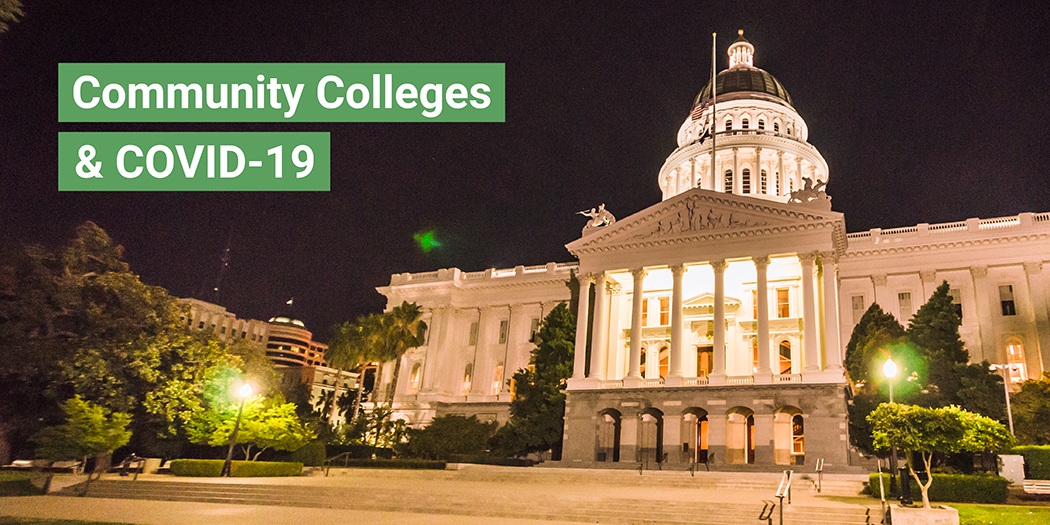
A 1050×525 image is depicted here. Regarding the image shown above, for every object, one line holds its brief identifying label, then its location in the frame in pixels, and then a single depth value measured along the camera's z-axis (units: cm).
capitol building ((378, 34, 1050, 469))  4091
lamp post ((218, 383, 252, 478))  3120
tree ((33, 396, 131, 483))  2988
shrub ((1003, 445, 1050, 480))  2491
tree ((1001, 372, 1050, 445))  3534
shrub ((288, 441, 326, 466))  3956
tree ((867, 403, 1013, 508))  1945
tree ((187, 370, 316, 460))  3694
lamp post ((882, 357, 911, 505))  1972
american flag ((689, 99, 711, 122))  7594
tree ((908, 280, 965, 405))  3700
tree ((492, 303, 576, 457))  4631
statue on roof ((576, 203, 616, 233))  5059
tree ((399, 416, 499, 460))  4612
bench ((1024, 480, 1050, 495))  2356
